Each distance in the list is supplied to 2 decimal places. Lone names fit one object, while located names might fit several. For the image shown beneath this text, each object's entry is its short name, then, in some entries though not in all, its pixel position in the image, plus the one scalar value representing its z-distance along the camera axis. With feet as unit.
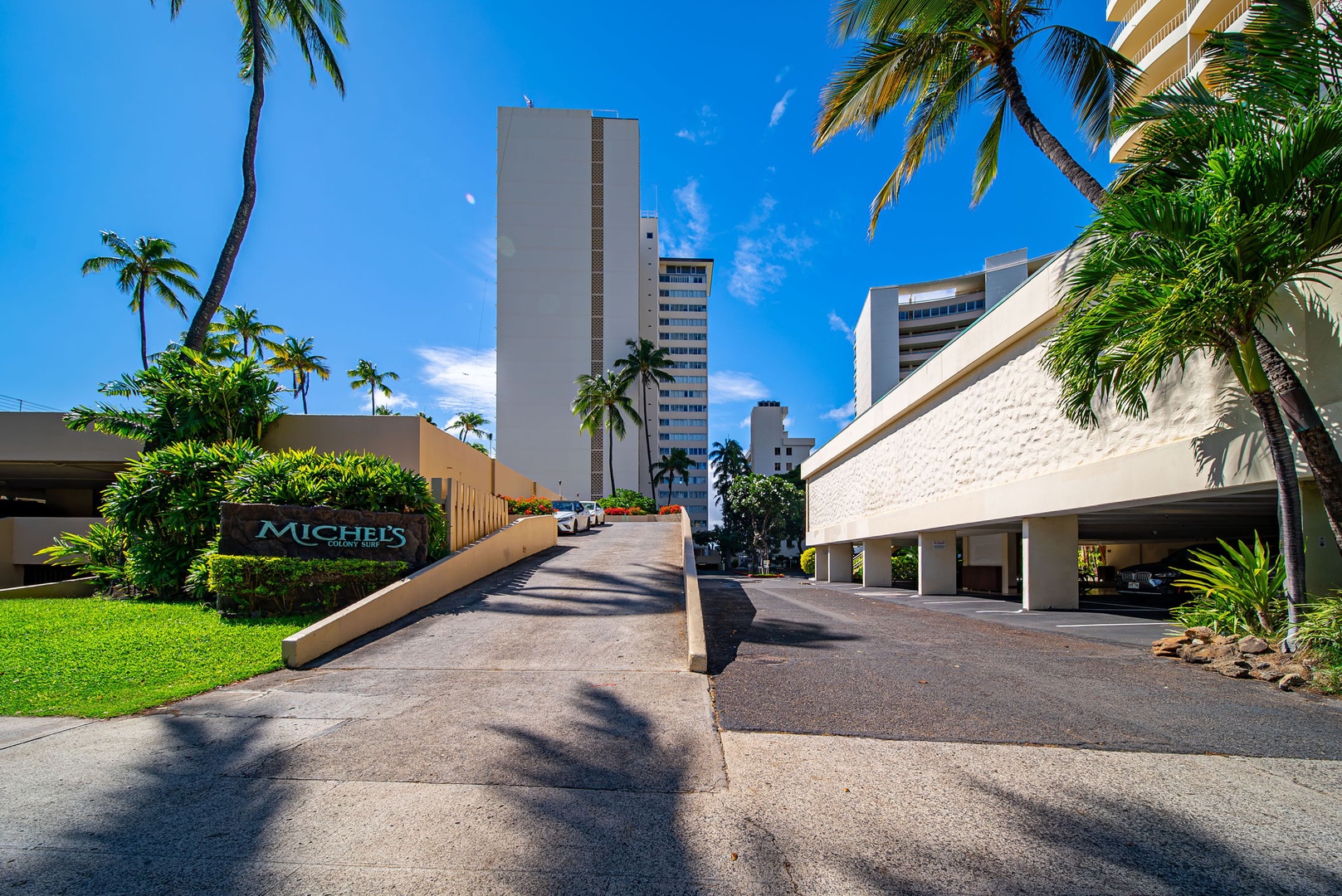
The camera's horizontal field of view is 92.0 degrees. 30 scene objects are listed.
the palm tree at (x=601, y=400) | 164.76
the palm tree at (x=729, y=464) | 271.90
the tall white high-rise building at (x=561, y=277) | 214.90
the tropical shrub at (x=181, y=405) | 49.62
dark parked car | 65.92
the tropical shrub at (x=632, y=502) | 148.93
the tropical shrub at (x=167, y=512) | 37.65
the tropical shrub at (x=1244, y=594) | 24.41
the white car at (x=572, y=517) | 85.20
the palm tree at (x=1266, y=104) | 21.12
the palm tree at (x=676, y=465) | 245.43
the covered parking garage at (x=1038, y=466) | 26.66
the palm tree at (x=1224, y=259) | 20.22
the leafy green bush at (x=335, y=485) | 35.73
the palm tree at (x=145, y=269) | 99.86
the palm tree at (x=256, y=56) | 57.11
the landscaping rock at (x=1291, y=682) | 20.36
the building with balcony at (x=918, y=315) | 238.27
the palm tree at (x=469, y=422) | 259.80
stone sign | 34.06
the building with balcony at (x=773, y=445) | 339.36
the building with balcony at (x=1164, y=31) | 84.69
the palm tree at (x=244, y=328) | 114.11
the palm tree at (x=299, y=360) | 132.26
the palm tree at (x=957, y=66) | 33.96
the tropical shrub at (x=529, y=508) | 77.77
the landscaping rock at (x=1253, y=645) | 23.03
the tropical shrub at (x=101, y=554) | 40.50
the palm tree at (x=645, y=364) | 168.96
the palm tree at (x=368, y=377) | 179.83
